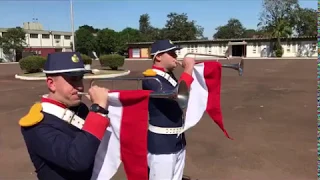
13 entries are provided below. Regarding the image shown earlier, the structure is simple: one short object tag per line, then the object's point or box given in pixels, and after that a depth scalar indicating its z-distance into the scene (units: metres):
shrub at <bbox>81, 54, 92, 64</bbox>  24.69
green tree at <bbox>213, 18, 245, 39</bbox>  103.88
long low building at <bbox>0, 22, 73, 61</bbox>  63.90
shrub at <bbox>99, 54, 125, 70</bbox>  26.14
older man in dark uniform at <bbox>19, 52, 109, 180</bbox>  1.79
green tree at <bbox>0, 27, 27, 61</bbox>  58.62
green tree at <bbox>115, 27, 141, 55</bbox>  67.51
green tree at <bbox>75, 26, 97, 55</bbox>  68.81
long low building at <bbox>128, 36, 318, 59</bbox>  53.70
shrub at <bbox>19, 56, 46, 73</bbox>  24.12
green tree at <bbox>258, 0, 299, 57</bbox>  55.09
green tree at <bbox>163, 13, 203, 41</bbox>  78.88
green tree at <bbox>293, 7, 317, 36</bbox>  61.65
